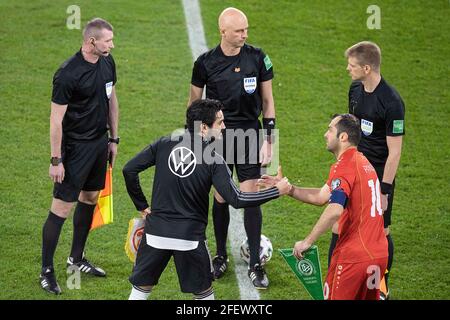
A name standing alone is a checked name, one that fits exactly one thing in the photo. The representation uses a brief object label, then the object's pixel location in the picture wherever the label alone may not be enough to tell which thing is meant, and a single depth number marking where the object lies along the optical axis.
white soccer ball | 16.55
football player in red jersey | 12.98
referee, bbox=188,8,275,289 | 16.08
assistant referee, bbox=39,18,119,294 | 15.08
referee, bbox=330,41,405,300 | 14.98
